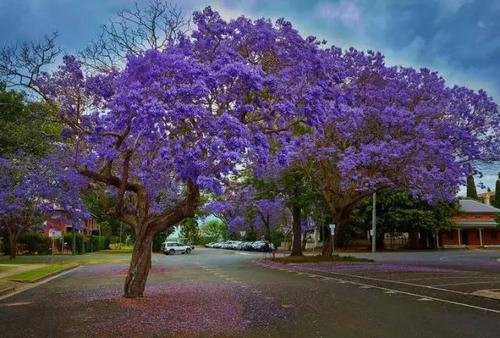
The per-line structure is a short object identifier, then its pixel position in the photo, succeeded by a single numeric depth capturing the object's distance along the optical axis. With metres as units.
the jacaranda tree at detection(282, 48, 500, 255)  25.39
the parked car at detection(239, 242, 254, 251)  76.90
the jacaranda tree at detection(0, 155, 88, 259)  20.95
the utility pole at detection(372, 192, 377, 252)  55.15
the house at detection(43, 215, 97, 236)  38.99
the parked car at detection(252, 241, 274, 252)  65.88
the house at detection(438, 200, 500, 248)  71.12
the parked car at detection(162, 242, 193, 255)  66.62
